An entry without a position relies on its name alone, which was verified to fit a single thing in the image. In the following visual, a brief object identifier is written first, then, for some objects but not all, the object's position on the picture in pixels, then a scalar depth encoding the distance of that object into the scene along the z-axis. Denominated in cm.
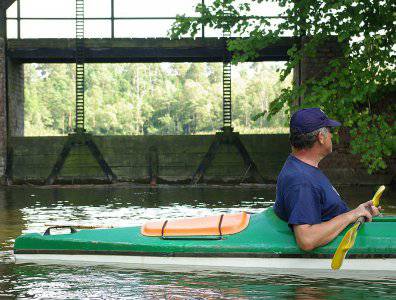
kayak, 1175
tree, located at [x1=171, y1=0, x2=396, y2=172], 2764
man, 1053
